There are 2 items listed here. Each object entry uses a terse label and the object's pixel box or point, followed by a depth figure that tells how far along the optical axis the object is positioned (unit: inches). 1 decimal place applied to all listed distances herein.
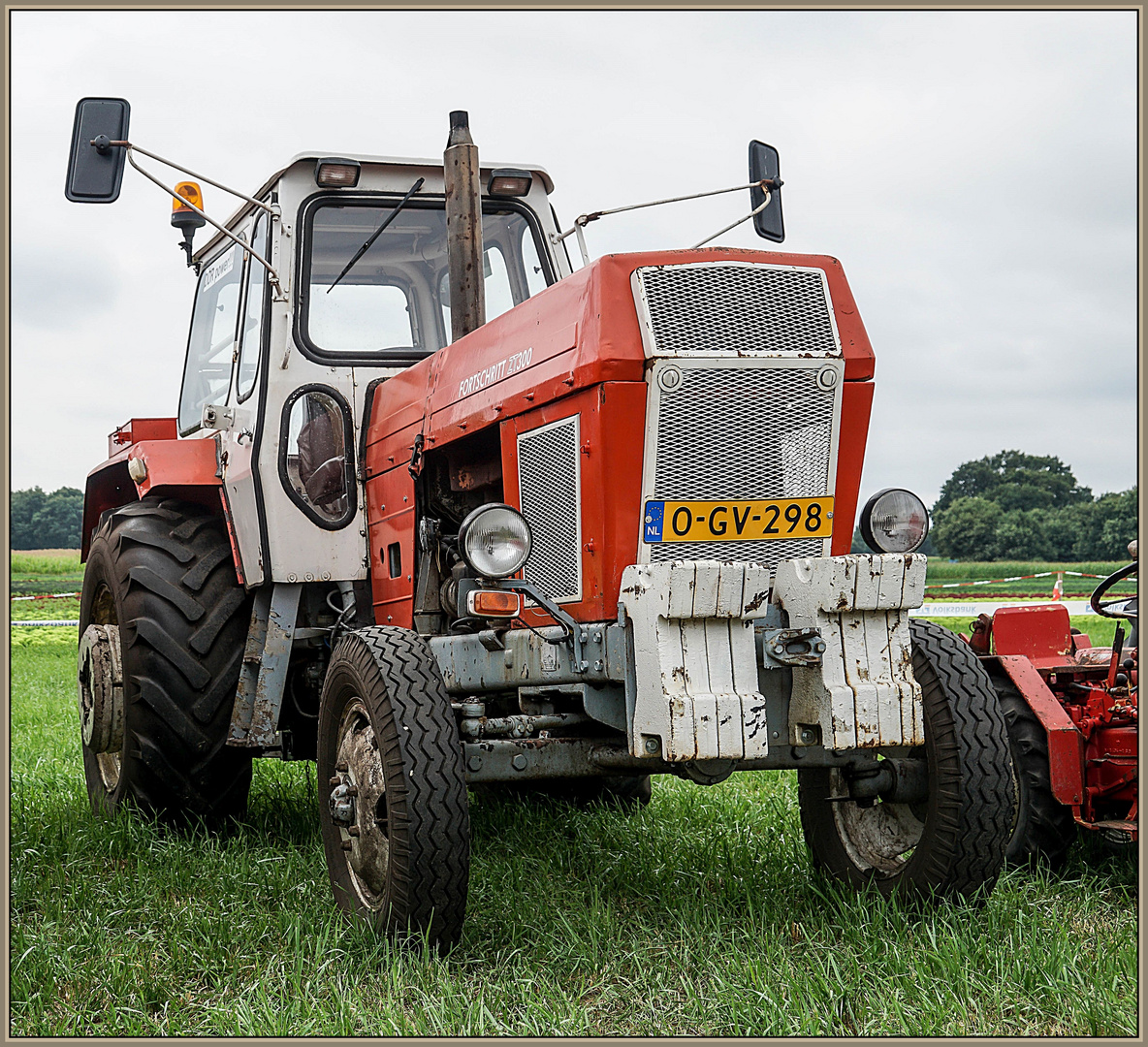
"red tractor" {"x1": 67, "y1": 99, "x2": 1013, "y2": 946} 138.9
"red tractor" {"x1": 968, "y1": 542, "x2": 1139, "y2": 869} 176.2
